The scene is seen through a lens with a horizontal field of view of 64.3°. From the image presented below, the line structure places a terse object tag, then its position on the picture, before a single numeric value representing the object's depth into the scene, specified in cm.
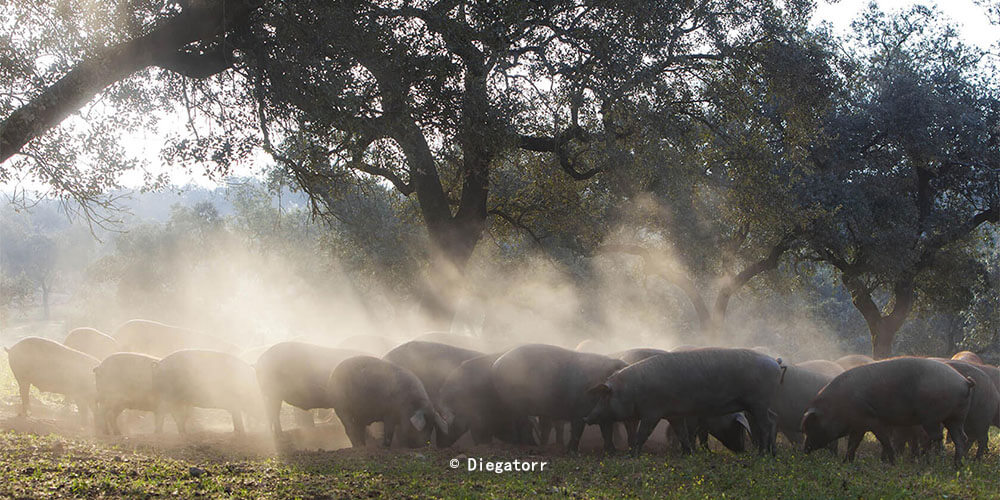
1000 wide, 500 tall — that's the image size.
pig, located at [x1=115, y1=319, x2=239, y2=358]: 2073
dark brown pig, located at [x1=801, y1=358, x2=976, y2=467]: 1149
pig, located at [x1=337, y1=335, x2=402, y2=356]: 1858
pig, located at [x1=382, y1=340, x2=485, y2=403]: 1423
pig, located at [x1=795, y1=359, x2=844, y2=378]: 1500
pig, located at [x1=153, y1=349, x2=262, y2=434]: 1435
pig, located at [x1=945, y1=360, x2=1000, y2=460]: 1243
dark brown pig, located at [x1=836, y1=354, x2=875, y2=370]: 1688
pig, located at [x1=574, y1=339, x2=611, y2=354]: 1781
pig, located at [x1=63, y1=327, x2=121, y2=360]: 1959
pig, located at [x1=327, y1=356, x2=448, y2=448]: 1241
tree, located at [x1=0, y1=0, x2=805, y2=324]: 1360
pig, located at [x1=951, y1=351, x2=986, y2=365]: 1789
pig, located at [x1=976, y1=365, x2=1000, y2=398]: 1410
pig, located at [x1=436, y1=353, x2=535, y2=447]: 1280
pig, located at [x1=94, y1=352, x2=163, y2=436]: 1434
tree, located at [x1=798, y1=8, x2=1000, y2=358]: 2658
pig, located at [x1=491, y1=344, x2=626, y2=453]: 1241
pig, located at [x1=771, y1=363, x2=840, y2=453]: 1314
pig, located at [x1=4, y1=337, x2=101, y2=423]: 1559
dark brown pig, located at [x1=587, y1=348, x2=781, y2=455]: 1175
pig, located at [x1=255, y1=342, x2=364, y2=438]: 1415
